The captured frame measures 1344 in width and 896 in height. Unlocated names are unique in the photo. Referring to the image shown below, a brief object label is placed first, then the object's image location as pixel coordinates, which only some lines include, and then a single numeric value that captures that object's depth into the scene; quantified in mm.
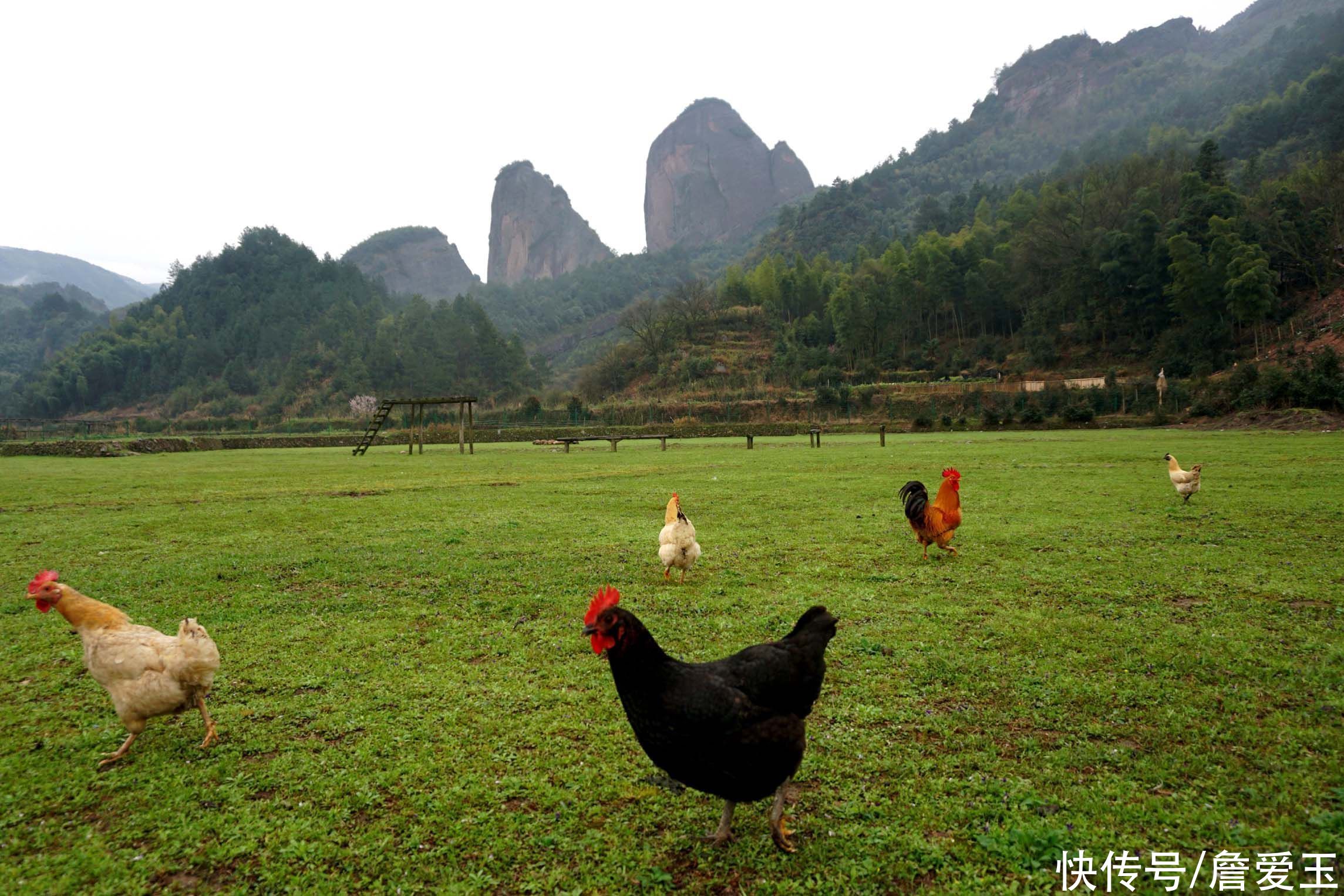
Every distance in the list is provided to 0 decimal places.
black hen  2936
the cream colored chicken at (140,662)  3904
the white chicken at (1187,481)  11484
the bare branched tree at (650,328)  95000
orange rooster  8320
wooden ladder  37275
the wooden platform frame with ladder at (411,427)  33531
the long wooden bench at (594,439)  33094
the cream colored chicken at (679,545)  7477
